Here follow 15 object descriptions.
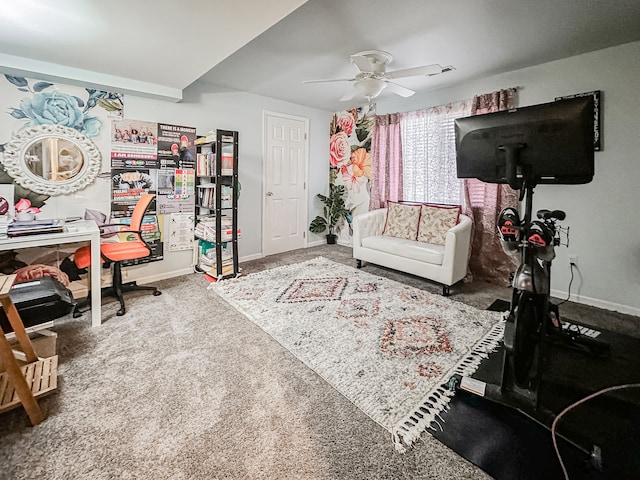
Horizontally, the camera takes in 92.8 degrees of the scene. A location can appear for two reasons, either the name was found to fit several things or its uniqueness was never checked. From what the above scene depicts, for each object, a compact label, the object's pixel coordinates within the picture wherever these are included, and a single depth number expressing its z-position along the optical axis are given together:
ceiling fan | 2.61
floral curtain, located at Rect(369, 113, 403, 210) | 4.35
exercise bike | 1.48
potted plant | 5.24
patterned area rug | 1.65
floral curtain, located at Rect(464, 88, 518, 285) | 3.34
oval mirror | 2.68
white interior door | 4.52
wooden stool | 1.42
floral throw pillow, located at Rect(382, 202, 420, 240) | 3.88
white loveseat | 3.13
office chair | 2.71
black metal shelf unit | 3.39
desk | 2.26
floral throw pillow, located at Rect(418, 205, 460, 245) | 3.58
